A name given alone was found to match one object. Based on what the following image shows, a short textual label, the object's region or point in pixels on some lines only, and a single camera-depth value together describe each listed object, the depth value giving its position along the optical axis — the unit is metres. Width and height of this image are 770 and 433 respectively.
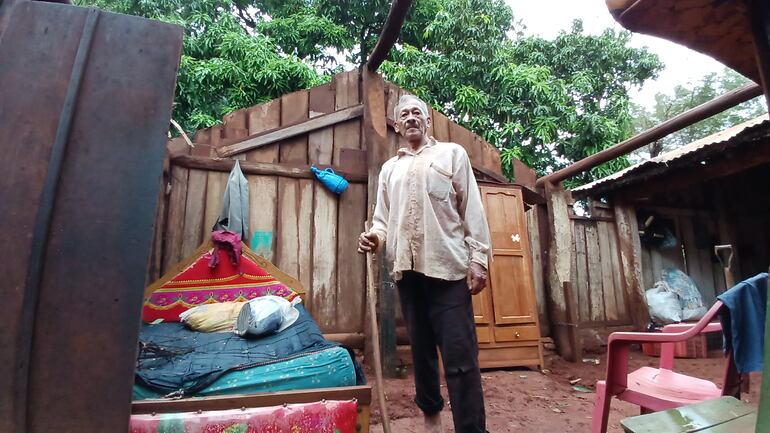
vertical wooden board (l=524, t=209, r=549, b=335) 5.35
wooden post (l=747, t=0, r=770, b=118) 0.91
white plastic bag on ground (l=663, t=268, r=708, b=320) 6.02
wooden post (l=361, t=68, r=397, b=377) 3.91
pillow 2.69
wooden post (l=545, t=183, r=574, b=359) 5.18
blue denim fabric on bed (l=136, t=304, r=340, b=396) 1.71
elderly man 1.89
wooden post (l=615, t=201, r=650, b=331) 5.89
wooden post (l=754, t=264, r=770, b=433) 0.80
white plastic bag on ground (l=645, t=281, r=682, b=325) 5.87
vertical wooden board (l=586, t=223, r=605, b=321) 5.90
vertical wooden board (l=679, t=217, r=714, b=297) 6.91
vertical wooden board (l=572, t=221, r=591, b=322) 5.82
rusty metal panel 1.08
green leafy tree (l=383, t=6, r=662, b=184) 7.76
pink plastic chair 1.87
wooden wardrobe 4.43
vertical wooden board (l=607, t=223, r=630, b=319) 6.02
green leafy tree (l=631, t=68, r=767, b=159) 14.41
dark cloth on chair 1.53
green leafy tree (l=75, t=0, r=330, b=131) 7.06
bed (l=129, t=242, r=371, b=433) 1.45
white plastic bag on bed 2.39
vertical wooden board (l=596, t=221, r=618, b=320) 5.97
